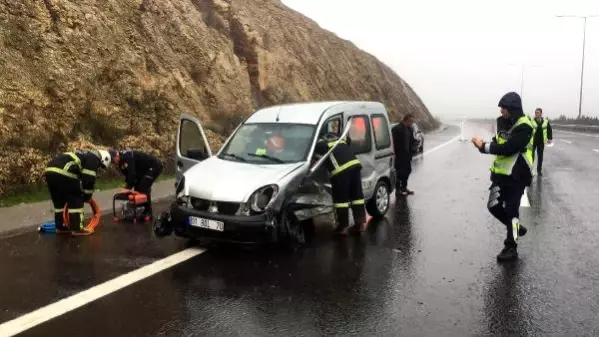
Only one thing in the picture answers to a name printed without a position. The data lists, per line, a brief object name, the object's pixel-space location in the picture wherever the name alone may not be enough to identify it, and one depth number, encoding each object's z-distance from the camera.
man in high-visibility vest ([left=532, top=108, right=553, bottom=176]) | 14.66
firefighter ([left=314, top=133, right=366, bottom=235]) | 7.21
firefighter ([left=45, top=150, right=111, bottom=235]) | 7.44
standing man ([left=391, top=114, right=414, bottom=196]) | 11.43
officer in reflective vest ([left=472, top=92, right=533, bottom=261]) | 6.28
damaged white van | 6.21
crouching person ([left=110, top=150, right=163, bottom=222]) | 8.42
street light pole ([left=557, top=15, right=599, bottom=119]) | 35.57
